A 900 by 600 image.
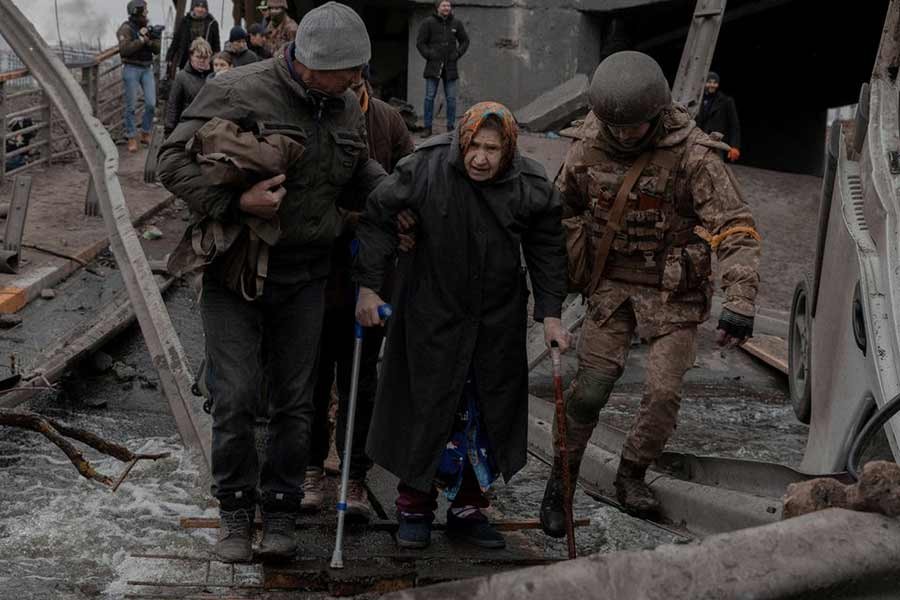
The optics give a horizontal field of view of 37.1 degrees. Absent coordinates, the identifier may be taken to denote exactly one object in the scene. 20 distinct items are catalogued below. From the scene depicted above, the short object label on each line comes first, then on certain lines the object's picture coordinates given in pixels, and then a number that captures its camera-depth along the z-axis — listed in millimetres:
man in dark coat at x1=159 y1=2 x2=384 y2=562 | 4785
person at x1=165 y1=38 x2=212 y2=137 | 12508
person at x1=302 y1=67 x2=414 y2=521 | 5566
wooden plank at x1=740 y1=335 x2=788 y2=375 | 9883
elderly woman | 5020
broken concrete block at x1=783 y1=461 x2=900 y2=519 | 2683
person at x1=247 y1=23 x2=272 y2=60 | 14833
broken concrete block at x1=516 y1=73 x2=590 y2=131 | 16875
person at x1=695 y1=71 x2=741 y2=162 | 15484
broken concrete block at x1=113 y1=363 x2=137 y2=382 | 8570
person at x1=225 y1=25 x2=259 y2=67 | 12578
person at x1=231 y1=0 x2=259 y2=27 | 21219
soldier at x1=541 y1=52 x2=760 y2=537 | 5160
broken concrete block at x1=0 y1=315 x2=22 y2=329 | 9188
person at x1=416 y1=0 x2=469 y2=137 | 17234
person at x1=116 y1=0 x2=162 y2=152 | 15930
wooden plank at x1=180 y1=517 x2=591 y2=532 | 5359
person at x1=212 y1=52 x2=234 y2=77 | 12273
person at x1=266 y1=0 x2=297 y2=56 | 14352
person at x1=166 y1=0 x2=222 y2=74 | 15867
